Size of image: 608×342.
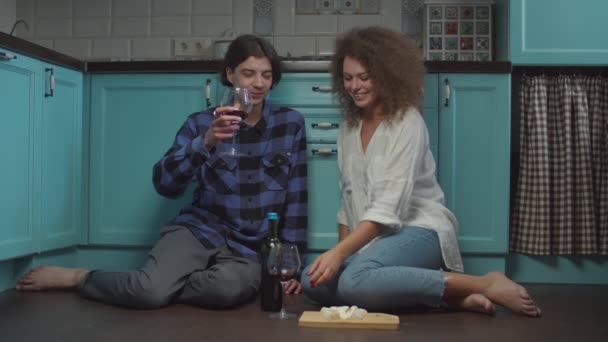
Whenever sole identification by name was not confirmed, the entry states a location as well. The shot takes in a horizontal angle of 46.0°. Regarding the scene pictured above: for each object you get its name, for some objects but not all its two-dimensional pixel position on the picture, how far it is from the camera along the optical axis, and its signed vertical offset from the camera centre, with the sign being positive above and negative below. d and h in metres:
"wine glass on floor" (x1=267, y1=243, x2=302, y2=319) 2.04 -0.25
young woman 2.16 -0.11
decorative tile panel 3.44 +0.69
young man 2.33 -0.13
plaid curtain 2.98 +0.04
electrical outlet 3.62 +0.63
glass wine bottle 2.15 -0.36
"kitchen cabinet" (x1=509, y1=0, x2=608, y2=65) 3.01 +0.60
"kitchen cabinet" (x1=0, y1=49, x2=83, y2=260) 2.51 +0.06
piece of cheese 2.08 -0.41
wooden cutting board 2.05 -0.43
